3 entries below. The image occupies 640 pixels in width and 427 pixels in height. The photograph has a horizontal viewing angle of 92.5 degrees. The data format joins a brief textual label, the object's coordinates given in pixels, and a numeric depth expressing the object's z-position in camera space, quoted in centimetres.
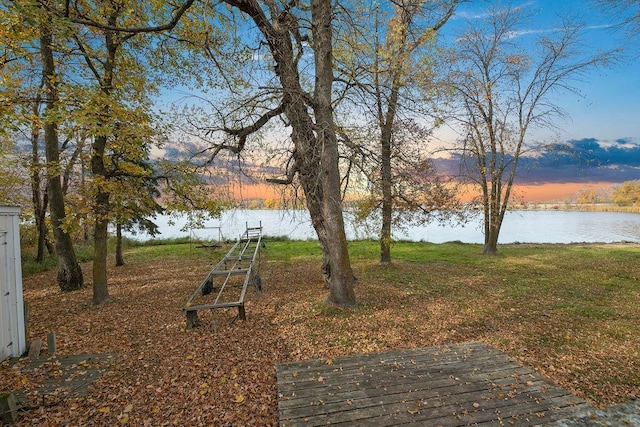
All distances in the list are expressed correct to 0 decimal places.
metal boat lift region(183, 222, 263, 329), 618
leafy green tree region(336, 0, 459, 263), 730
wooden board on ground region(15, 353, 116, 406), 392
